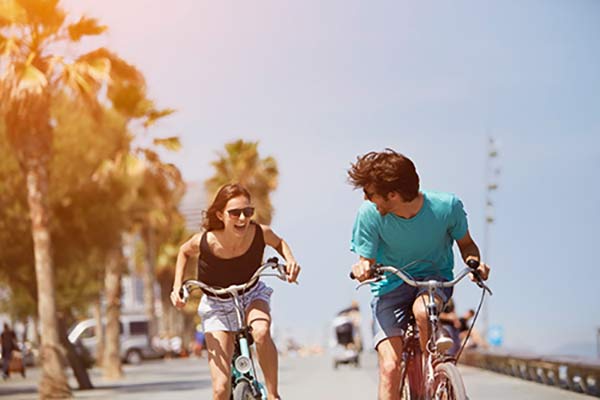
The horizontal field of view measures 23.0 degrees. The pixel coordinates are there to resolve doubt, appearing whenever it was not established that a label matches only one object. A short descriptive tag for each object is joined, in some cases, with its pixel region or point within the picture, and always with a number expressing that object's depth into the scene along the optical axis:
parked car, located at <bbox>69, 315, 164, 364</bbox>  62.78
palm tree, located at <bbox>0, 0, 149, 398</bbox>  22.69
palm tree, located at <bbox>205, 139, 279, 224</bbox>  62.50
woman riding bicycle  8.41
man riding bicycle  6.92
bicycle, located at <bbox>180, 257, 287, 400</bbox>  8.29
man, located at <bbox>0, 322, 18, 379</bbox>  35.56
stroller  31.78
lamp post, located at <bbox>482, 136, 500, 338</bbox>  40.09
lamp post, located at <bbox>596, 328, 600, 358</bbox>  22.17
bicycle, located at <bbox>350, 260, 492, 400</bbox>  6.54
